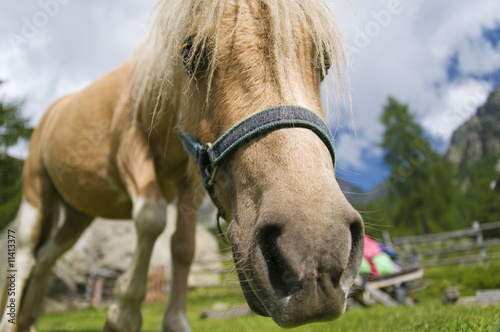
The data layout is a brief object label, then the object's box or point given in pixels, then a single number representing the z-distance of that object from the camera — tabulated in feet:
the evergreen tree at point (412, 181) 90.63
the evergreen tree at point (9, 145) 54.03
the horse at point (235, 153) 3.63
